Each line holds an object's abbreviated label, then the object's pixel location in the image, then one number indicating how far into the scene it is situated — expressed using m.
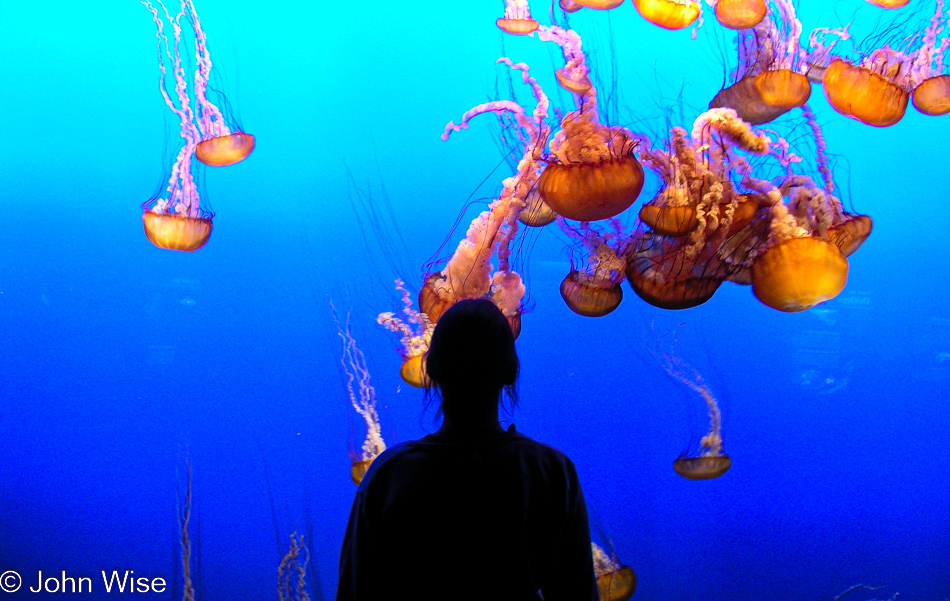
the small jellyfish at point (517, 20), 2.85
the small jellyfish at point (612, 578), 2.91
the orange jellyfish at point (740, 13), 2.45
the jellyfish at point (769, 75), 2.48
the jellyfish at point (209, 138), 3.08
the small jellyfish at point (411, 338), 2.62
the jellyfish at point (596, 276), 2.59
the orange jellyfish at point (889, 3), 2.73
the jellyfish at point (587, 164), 2.24
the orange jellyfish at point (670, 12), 2.46
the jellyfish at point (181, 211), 3.04
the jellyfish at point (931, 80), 2.57
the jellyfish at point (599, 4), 2.60
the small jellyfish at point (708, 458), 3.24
